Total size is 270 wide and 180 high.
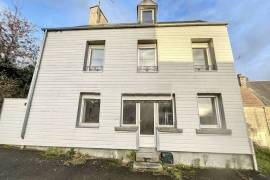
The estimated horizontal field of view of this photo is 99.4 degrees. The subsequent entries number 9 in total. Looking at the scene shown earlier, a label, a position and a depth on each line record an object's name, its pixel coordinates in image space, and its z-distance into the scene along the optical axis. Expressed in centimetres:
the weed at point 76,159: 440
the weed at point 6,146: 518
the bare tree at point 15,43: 893
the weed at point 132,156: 480
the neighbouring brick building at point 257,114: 921
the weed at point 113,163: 445
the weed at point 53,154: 468
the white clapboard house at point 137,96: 492
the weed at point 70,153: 485
